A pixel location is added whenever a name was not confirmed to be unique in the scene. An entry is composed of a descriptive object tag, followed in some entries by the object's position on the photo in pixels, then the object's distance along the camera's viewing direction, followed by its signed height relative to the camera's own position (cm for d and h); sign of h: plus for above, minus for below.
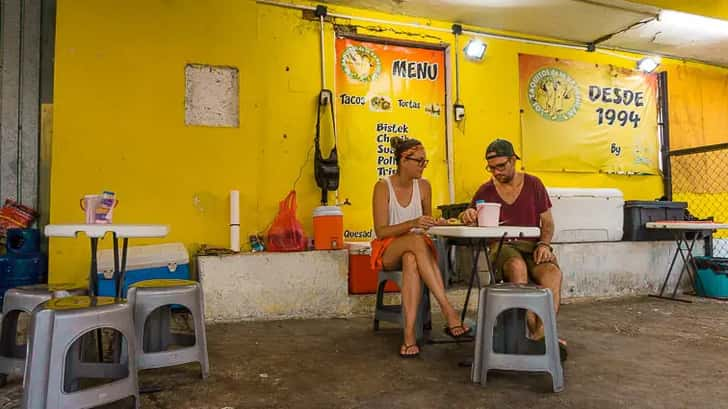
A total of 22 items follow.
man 266 +4
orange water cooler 411 -2
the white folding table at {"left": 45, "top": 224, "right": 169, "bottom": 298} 204 -1
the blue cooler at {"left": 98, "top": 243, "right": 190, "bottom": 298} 341 -27
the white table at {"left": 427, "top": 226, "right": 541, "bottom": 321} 226 -4
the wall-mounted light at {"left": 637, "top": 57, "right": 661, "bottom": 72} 580 +196
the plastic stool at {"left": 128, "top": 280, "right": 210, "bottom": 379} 225 -46
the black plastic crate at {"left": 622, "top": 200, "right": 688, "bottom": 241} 509 +7
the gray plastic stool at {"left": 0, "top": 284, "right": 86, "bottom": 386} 226 -44
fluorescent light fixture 488 +213
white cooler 479 +9
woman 278 -7
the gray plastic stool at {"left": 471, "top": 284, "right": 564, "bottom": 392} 218 -51
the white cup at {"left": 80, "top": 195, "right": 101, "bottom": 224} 222 +10
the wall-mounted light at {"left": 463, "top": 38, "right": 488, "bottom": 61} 507 +190
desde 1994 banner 544 +127
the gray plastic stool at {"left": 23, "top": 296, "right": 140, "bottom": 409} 168 -43
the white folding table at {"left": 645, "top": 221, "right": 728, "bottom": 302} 459 -17
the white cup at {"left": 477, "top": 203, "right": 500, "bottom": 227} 242 +5
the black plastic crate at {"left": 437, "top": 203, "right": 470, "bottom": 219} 430 +14
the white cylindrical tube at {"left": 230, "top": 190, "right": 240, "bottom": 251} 409 +6
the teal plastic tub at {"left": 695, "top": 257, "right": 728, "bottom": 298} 495 -60
